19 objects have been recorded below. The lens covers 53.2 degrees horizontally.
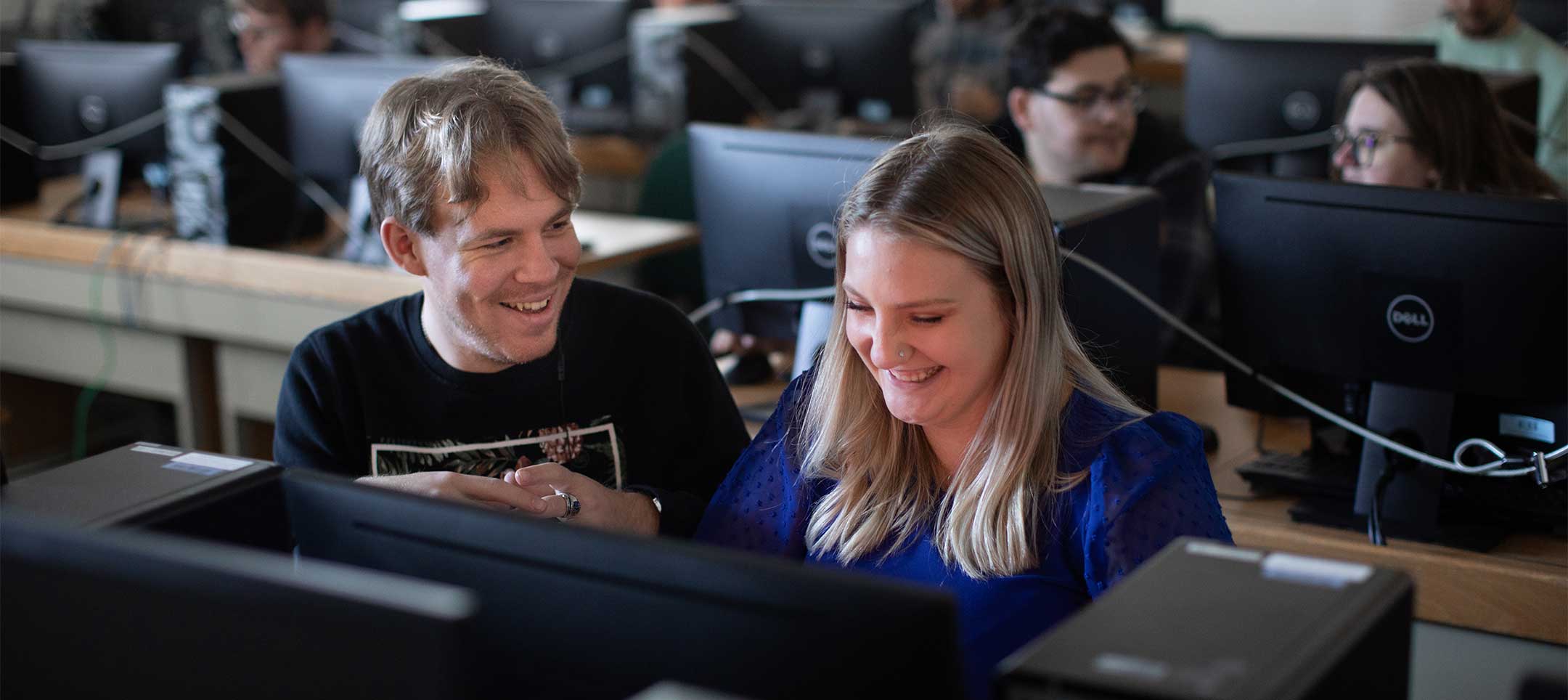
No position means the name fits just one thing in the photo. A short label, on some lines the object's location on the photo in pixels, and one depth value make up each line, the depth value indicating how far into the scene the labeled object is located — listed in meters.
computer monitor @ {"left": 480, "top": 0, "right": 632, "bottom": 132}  4.43
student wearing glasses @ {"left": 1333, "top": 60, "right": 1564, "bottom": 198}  2.25
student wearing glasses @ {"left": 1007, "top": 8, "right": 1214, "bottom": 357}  2.84
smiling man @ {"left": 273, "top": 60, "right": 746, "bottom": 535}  1.52
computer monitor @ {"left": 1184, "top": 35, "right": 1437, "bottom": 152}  2.96
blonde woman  1.30
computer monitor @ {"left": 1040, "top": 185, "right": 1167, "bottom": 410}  1.82
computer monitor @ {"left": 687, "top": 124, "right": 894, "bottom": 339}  2.06
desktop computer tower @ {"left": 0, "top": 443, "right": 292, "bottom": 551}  1.03
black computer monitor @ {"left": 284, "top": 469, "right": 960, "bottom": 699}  0.77
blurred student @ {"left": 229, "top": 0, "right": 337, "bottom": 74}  4.02
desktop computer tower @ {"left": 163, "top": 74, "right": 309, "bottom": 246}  3.23
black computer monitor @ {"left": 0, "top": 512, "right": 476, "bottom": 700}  0.70
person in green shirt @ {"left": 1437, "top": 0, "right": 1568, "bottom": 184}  3.49
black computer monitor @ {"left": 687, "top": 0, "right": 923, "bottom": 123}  4.04
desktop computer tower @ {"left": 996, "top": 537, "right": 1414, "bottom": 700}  0.76
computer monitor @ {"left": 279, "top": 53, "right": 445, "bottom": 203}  3.10
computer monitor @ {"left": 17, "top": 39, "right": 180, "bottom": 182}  3.50
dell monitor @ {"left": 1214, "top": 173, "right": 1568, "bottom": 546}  1.68
